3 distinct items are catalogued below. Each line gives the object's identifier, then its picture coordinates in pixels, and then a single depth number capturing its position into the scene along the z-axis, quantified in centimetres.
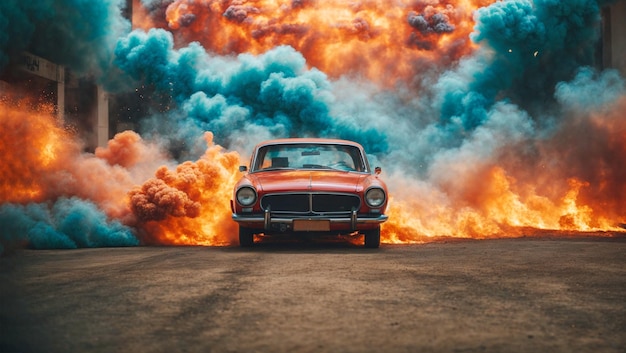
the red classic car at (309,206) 1023
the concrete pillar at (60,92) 2188
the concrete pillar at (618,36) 2316
